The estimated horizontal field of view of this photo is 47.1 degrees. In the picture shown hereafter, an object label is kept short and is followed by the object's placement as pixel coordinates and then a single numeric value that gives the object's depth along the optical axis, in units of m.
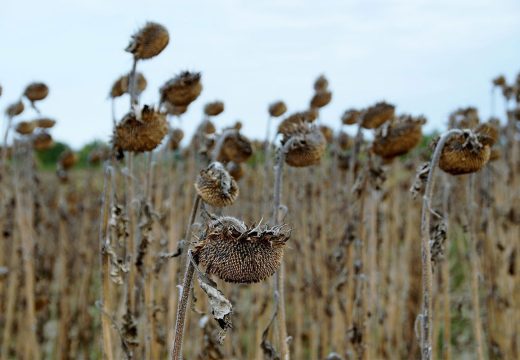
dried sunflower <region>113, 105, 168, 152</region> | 2.29
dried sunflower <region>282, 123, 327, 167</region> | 2.48
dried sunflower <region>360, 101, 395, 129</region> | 3.02
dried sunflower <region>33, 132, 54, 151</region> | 4.32
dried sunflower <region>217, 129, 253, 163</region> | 2.73
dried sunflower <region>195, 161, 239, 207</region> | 1.93
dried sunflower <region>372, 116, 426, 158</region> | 2.72
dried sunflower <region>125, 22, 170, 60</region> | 2.59
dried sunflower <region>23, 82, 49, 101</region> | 3.51
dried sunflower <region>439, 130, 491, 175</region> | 2.08
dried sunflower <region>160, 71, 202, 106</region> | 2.68
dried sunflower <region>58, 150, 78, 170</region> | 4.96
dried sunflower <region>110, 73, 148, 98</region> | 2.97
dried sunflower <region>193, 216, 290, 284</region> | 1.46
